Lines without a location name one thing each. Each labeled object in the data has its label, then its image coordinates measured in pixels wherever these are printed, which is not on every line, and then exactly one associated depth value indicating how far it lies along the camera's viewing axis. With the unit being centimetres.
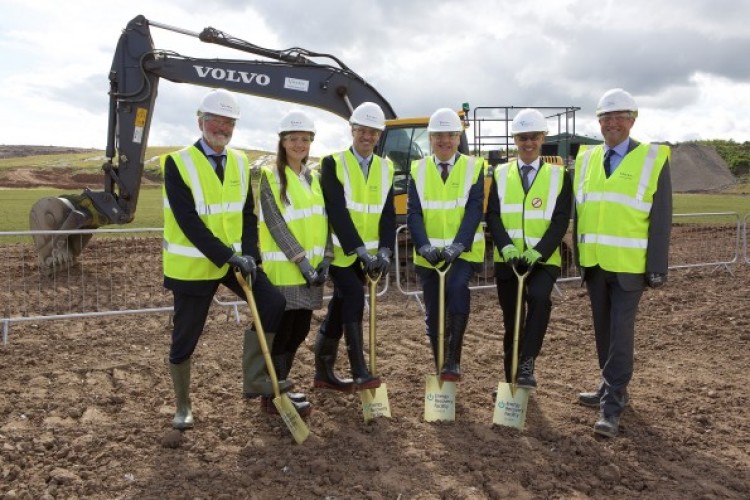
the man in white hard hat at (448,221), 500
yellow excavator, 967
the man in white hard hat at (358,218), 485
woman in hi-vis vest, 468
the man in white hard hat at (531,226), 493
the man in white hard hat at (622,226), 460
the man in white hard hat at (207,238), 437
